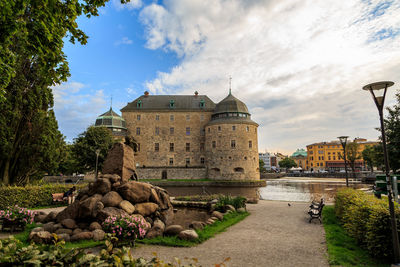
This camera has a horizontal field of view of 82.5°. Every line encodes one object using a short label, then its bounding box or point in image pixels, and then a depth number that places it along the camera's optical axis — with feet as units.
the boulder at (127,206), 30.46
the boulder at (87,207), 28.86
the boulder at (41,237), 23.26
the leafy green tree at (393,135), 58.08
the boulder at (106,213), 28.37
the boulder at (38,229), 26.02
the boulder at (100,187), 32.86
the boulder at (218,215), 36.27
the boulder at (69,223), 28.12
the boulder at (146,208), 32.96
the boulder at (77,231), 26.43
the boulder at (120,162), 39.60
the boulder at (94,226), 27.25
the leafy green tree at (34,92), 19.50
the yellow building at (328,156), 294.05
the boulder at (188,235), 25.31
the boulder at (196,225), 30.36
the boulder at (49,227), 27.02
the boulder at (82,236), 24.84
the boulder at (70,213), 29.78
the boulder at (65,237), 24.08
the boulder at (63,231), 26.21
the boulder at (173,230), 27.22
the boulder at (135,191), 33.14
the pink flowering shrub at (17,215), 28.36
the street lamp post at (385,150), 17.67
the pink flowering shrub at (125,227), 23.04
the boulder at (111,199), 30.55
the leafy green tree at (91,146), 101.96
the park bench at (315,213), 34.94
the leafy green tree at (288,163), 378.53
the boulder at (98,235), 24.66
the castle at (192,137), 138.72
